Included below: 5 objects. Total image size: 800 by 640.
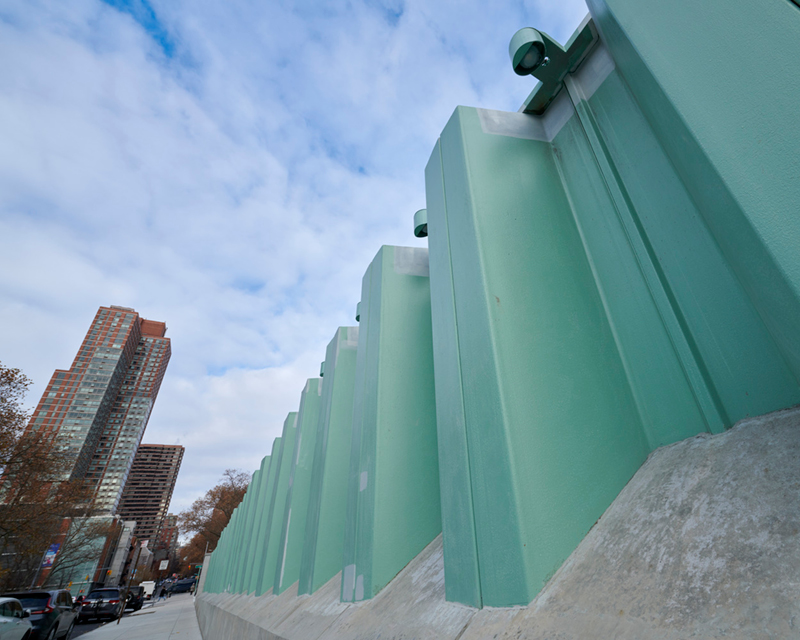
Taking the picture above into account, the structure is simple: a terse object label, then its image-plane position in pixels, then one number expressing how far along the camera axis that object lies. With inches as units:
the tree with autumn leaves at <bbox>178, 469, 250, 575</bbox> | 1839.3
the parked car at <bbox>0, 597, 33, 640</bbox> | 267.3
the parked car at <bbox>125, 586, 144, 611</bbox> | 1102.4
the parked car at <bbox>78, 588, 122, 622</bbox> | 746.2
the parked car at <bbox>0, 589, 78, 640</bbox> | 360.2
